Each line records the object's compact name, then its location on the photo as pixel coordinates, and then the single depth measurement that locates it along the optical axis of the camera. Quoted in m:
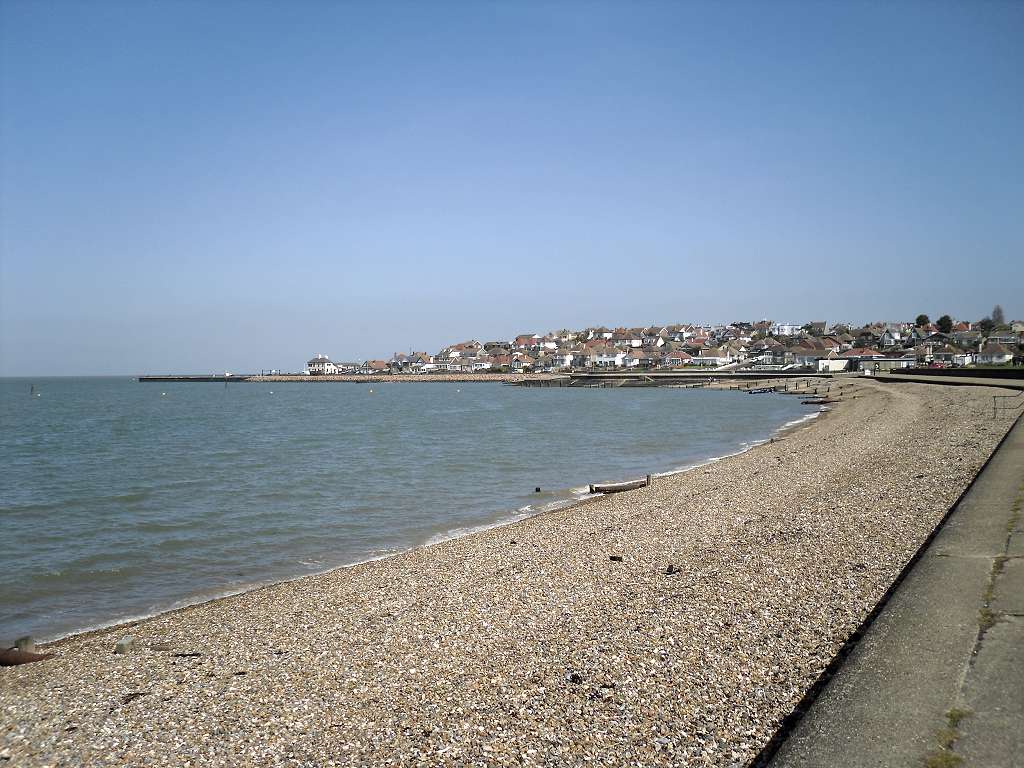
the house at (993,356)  107.19
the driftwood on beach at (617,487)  19.64
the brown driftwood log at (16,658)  8.42
